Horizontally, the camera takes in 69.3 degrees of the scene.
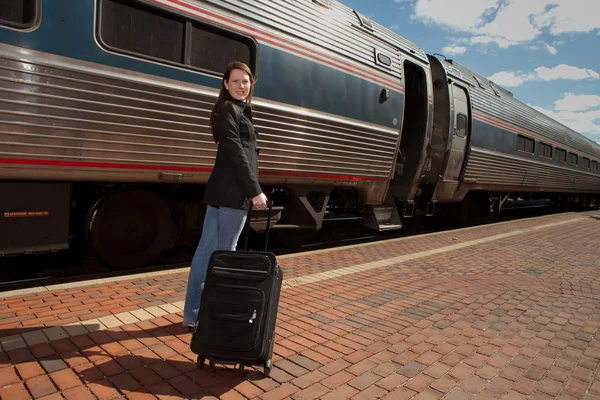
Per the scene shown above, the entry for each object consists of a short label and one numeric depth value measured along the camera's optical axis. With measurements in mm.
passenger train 3500
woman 2754
